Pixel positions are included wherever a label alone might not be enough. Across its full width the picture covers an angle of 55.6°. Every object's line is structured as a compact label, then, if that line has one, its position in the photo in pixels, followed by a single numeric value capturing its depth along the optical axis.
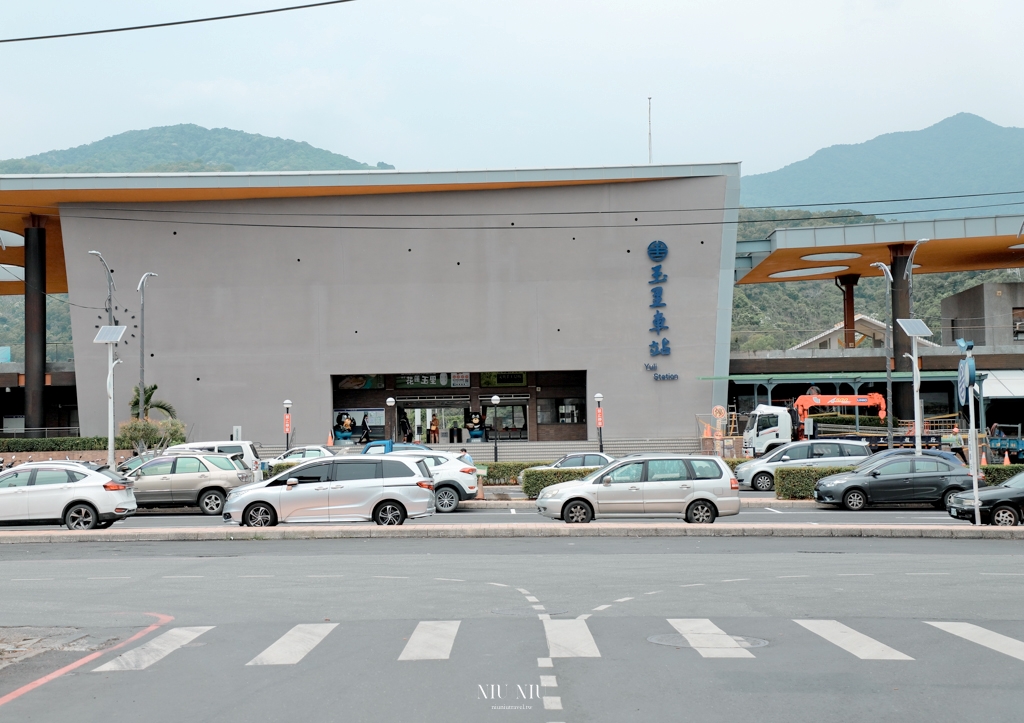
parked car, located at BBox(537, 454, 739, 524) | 20.78
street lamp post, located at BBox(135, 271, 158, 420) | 44.06
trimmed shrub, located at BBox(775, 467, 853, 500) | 28.41
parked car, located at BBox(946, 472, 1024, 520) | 21.23
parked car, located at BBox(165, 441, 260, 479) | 30.66
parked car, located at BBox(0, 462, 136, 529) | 21.36
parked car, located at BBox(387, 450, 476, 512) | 26.20
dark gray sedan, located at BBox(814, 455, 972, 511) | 25.78
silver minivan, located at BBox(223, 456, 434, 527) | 20.34
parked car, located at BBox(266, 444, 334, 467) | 33.16
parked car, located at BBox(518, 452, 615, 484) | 30.07
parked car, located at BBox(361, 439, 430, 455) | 32.42
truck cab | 43.91
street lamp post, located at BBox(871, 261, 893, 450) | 37.54
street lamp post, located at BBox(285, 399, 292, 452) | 46.50
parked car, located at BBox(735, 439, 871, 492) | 31.88
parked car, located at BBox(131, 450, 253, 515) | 25.64
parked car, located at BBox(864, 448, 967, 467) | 26.58
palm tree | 48.75
